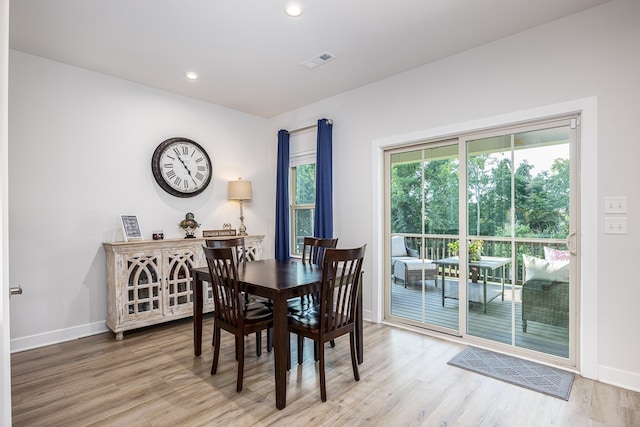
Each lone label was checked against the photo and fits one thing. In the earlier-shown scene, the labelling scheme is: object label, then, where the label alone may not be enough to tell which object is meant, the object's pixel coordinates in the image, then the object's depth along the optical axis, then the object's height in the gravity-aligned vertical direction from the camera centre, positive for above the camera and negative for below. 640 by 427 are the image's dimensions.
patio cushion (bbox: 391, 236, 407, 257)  3.69 -0.43
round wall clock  3.94 +0.55
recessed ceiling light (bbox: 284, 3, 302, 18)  2.39 +1.50
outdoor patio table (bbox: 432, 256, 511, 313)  2.96 -0.57
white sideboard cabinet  3.29 -0.76
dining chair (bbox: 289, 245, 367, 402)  2.20 -0.77
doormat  2.32 -1.27
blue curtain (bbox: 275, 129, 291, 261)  4.71 +0.17
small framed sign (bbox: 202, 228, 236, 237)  4.18 -0.30
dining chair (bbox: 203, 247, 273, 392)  2.30 -0.75
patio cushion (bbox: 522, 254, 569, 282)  2.67 -0.51
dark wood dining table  2.11 -0.56
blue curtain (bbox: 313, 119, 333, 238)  4.11 +0.36
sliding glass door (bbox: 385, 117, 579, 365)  2.67 -0.26
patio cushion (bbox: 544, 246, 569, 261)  2.65 -0.38
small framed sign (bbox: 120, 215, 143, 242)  3.52 -0.19
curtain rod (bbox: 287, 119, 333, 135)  4.18 +1.15
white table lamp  4.50 +0.27
